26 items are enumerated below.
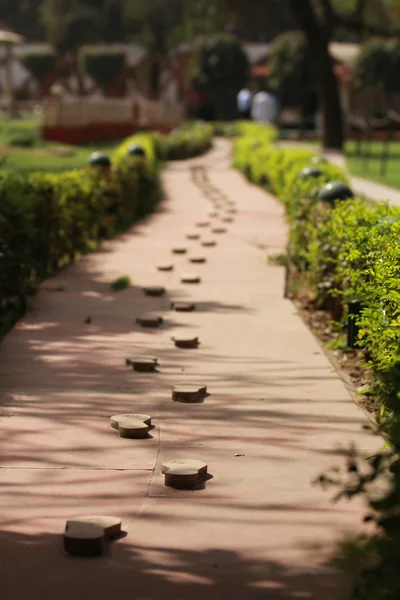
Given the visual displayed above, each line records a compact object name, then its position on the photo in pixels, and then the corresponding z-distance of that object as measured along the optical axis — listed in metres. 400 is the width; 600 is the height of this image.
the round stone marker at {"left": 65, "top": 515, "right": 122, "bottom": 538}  4.24
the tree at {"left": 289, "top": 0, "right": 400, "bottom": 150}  35.94
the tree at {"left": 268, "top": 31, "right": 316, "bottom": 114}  54.31
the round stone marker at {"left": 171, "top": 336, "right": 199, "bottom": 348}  7.89
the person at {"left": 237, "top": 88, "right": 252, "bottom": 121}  54.10
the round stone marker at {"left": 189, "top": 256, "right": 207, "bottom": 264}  12.21
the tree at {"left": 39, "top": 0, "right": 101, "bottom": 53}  79.75
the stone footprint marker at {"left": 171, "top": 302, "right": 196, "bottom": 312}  9.30
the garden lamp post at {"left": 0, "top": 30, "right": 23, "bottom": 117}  41.23
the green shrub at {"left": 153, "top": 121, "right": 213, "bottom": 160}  33.38
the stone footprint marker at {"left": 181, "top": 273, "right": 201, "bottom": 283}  10.80
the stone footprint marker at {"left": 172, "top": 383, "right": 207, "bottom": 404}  6.40
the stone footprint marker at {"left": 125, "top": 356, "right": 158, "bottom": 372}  7.14
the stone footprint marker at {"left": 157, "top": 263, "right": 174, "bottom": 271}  11.66
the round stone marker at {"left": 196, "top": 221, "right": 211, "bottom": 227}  16.12
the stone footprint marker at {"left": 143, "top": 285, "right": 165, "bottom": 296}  10.11
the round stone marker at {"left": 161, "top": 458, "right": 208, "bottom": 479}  4.98
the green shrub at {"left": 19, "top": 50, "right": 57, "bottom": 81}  79.12
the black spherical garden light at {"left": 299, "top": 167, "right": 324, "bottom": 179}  13.30
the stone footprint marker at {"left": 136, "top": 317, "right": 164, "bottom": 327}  8.62
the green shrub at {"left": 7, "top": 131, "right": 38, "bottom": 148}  37.62
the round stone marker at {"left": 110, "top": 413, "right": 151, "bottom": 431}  5.81
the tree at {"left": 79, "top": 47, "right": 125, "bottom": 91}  73.62
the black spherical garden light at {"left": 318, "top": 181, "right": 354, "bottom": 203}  10.12
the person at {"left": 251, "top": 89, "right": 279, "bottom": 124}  44.94
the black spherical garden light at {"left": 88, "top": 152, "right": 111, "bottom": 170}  15.56
